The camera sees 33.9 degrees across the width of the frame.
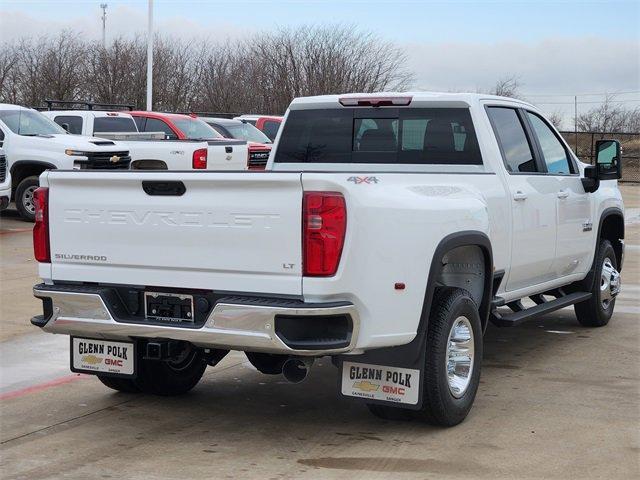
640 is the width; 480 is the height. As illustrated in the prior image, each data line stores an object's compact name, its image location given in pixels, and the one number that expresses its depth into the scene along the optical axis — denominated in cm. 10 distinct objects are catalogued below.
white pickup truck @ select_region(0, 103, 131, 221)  1698
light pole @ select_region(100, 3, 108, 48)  5625
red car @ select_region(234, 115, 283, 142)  2561
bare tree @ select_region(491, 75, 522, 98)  4291
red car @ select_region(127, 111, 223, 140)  1933
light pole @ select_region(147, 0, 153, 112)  3134
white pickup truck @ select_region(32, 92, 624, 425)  525
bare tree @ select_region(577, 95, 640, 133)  4488
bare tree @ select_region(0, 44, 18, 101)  4097
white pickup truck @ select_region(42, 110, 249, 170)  1792
